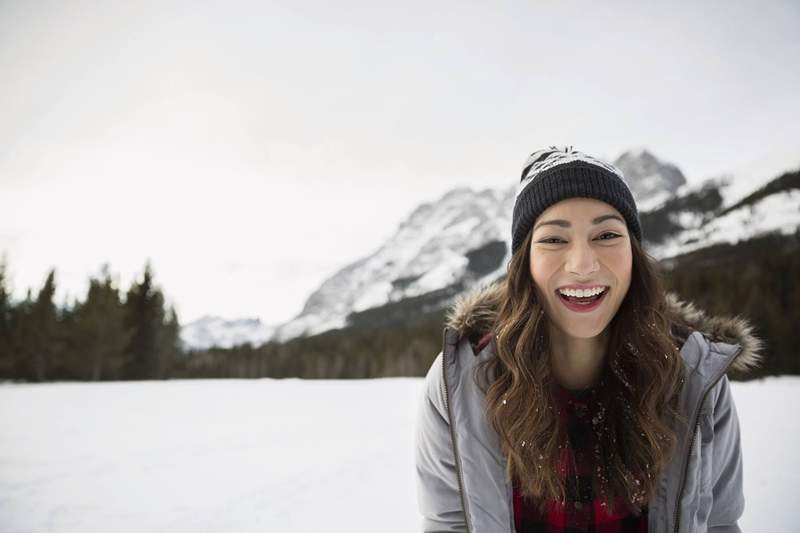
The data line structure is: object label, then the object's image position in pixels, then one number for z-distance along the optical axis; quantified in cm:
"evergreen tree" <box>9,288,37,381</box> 2900
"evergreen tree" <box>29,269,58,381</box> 3005
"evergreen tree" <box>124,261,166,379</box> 3516
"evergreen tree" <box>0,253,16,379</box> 2786
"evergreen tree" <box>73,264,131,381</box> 3222
